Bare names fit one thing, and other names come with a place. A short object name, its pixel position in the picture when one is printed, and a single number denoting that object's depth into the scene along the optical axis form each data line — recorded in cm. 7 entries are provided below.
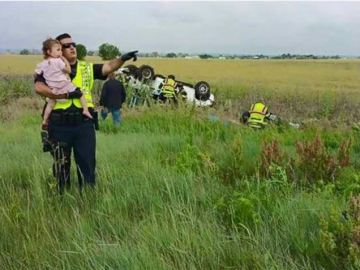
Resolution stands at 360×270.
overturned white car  1521
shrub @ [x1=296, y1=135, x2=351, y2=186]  449
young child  425
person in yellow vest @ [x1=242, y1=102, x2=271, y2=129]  1016
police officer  436
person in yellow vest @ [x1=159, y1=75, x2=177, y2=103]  1479
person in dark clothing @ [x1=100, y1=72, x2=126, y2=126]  1191
